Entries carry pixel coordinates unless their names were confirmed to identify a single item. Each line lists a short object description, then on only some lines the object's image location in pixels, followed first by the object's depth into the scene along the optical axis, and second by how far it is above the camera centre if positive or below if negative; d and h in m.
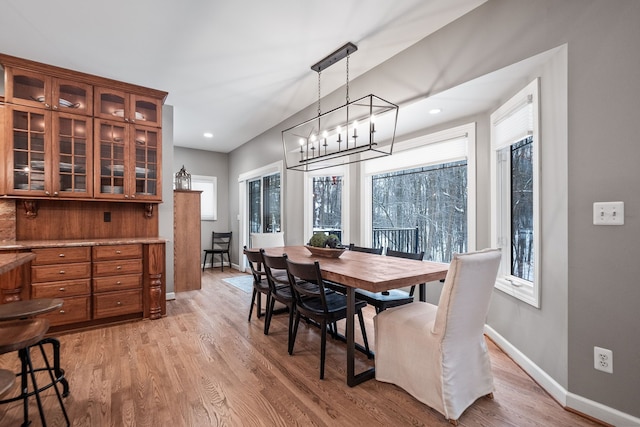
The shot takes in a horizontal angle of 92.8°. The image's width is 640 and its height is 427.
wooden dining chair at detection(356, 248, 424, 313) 2.47 -0.71
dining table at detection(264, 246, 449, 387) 1.87 -0.40
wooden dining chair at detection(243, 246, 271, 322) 2.97 -0.74
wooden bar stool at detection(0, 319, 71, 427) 1.40 -0.59
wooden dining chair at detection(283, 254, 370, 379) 2.12 -0.69
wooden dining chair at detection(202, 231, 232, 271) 6.59 -0.69
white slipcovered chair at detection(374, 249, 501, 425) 1.68 -0.78
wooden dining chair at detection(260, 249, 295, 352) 2.49 -0.71
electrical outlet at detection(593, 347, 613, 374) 1.66 -0.81
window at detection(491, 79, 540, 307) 2.16 +0.19
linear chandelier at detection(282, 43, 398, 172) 2.99 +1.06
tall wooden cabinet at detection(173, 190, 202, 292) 4.73 -0.42
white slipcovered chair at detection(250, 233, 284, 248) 4.02 -0.35
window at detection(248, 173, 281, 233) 5.57 +0.19
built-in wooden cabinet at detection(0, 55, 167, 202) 2.97 +0.84
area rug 4.81 -1.17
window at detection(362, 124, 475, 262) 3.27 +0.22
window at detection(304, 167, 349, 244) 4.67 +0.20
